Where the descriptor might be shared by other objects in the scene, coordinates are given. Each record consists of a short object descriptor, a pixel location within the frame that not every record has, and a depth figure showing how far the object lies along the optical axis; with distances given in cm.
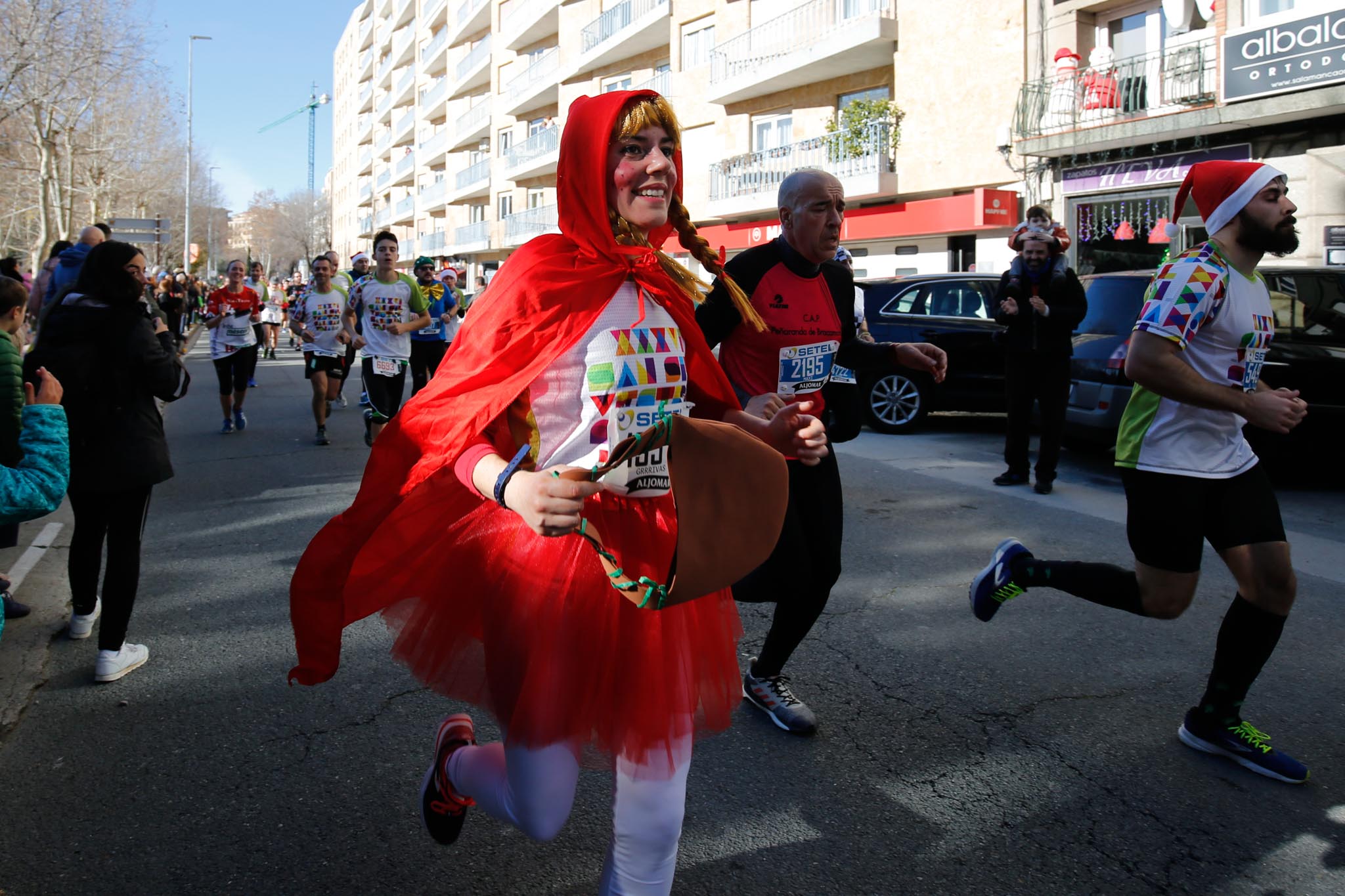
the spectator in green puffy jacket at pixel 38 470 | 267
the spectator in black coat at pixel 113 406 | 404
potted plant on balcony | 2286
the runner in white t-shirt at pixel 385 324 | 940
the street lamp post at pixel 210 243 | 7925
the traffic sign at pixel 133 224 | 2284
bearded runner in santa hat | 321
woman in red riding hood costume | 208
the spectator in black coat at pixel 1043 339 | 776
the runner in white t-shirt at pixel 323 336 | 1100
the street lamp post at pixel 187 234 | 4006
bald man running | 337
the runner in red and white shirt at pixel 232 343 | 1202
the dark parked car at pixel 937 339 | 1091
